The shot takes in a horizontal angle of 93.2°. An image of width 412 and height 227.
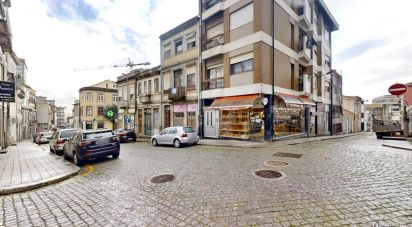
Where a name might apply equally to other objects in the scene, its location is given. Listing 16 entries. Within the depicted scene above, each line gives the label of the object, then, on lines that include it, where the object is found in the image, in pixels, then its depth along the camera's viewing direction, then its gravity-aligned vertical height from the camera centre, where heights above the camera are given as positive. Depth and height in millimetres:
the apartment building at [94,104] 43656 +2780
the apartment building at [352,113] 32541 +407
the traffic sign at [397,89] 8930 +1219
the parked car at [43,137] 23719 -2542
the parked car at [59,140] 12398 -1517
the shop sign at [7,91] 12347 +1627
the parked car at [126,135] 18953 -1848
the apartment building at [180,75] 19238 +4405
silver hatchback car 13442 -1448
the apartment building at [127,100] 27328 +2444
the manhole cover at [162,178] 5691 -1899
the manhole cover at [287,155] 8758 -1827
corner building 14297 +4083
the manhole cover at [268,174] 5757 -1787
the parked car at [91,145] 8750 -1369
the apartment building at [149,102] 23562 +1797
